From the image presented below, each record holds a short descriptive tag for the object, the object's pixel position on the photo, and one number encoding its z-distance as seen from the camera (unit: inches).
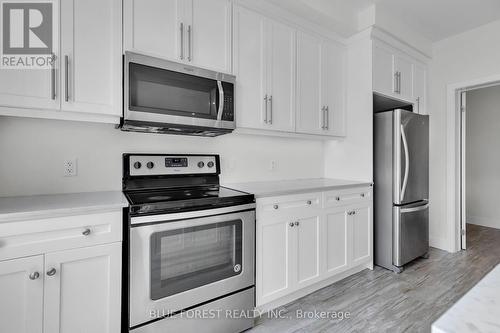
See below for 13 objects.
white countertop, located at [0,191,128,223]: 46.6
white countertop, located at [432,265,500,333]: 18.0
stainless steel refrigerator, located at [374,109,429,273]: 105.6
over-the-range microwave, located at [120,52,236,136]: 64.4
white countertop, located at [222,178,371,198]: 77.7
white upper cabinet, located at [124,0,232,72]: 65.9
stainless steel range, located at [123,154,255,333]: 56.2
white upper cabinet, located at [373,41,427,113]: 110.3
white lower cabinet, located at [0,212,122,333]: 46.2
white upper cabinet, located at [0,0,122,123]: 54.4
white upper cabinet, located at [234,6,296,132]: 83.9
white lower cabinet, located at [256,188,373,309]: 75.8
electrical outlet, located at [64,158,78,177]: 67.6
